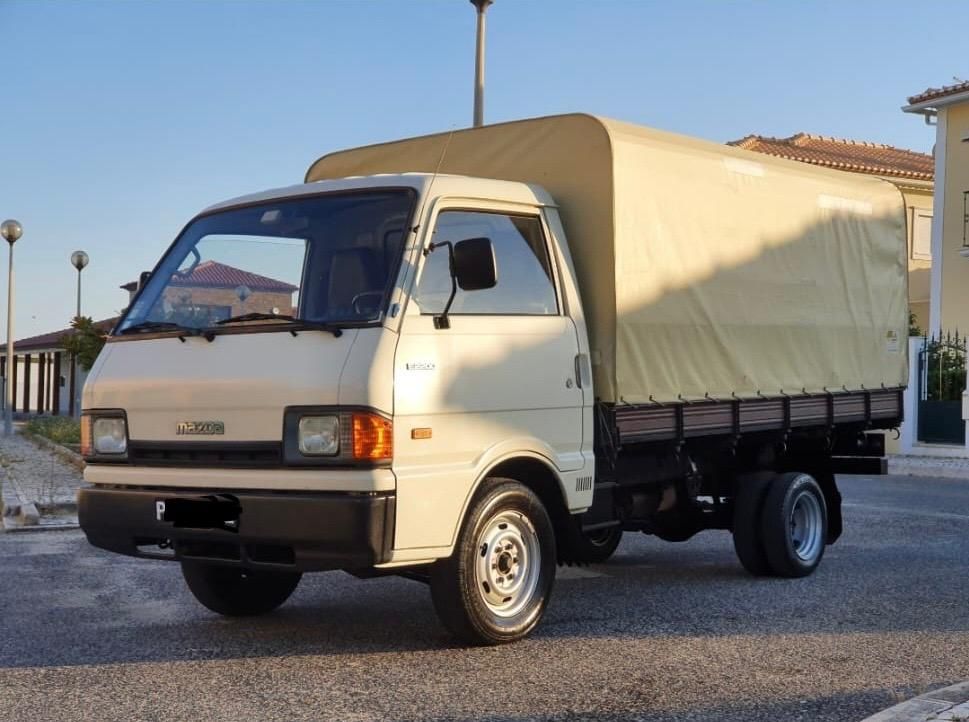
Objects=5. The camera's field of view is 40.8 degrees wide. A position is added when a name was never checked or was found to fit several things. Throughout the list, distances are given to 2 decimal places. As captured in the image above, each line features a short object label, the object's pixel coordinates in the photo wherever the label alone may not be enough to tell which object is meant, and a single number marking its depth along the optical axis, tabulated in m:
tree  30.16
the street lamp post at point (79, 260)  35.94
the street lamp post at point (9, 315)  29.75
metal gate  22.22
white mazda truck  5.98
